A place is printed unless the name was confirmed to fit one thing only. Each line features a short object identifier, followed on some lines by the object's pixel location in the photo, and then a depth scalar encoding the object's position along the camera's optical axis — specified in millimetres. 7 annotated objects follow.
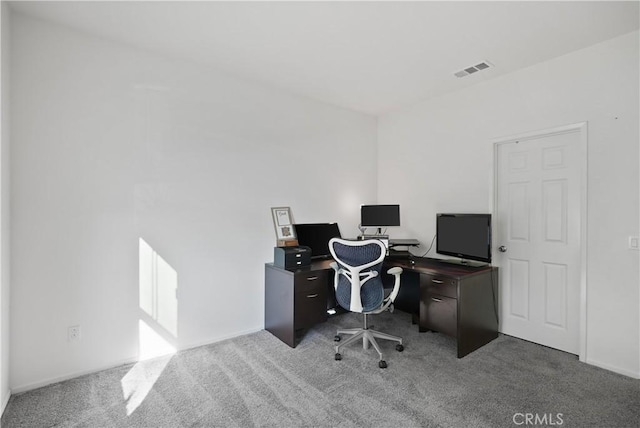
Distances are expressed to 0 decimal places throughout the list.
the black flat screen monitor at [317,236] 3871
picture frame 3668
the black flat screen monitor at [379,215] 4102
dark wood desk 2926
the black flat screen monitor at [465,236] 3145
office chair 2762
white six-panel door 2963
